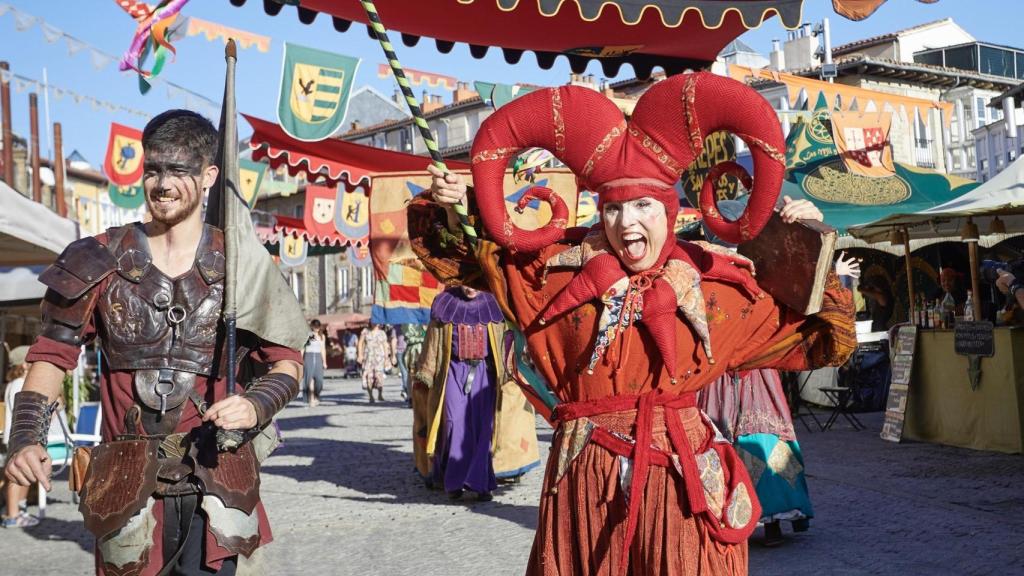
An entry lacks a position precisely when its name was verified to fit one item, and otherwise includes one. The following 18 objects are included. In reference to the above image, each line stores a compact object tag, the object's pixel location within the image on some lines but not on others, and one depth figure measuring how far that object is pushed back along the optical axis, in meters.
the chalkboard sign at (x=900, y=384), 11.44
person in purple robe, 9.26
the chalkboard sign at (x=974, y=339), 10.10
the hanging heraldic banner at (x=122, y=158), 16.12
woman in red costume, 3.25
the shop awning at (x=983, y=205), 9.31
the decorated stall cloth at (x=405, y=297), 9.56
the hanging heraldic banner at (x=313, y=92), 9.59
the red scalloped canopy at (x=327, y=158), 10.44
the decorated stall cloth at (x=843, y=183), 14.79
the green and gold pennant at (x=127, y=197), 17.78
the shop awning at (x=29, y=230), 7.41
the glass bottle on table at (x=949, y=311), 11.27
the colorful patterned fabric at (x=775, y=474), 6.41
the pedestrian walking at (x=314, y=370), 20.94
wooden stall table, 9.80
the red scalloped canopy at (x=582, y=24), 5.97
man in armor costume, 3.14
